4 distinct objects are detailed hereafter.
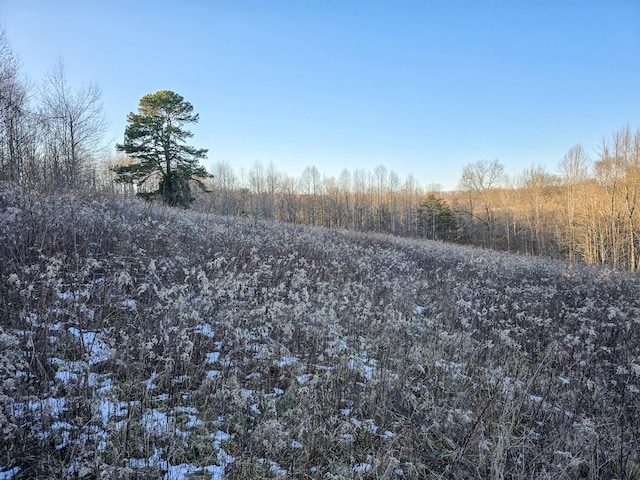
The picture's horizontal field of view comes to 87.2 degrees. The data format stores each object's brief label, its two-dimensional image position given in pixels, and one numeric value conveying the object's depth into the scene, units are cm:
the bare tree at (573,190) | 3129
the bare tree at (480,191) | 5044
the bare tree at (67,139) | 1514
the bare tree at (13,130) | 998
